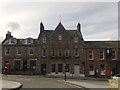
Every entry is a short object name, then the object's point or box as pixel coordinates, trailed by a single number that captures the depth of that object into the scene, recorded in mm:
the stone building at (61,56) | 22997
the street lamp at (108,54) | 23075
